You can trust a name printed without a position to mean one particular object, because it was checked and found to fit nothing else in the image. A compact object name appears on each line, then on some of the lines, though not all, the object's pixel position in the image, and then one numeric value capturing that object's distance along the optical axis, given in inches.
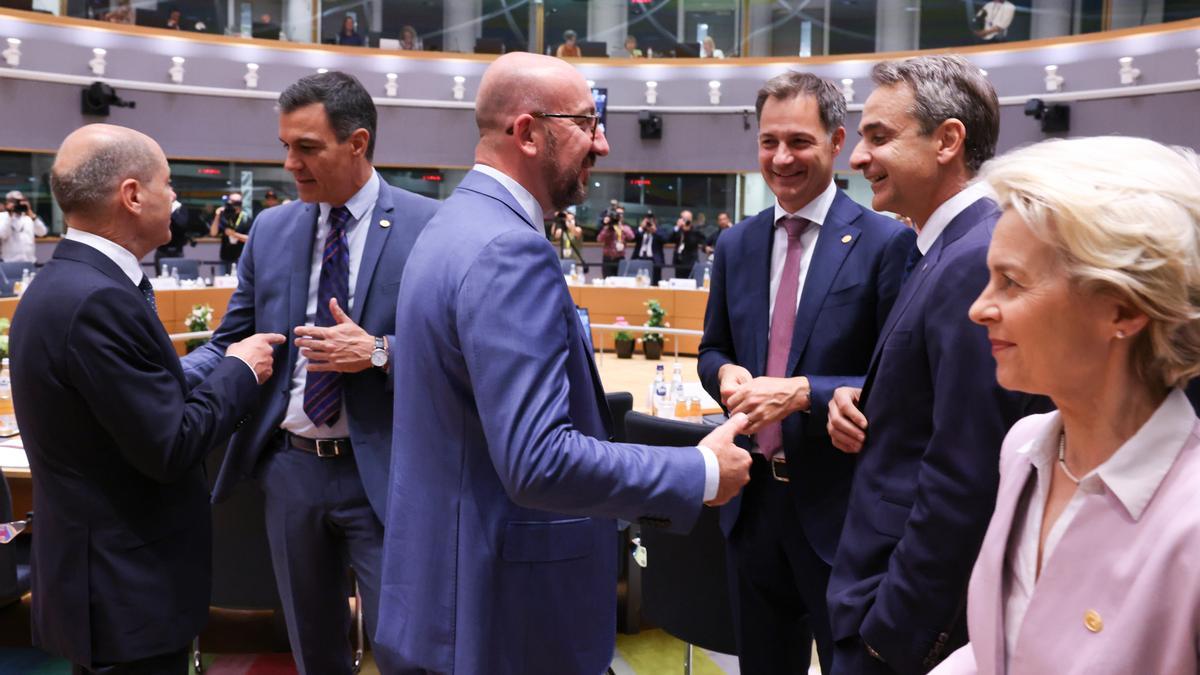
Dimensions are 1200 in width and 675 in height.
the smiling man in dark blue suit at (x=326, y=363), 99.1
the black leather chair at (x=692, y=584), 117.1
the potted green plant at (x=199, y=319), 342.0
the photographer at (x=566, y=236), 481.4
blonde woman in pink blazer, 42.7
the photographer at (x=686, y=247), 565.3
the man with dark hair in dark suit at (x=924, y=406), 65.3
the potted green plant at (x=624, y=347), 385.4
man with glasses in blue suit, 63.9
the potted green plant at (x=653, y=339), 379.6
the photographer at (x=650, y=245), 572.1
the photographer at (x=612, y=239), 591.5
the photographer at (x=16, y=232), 461.7
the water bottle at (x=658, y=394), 210.0
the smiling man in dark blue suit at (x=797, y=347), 90.6
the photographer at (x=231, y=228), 516.4
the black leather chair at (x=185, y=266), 465.0
